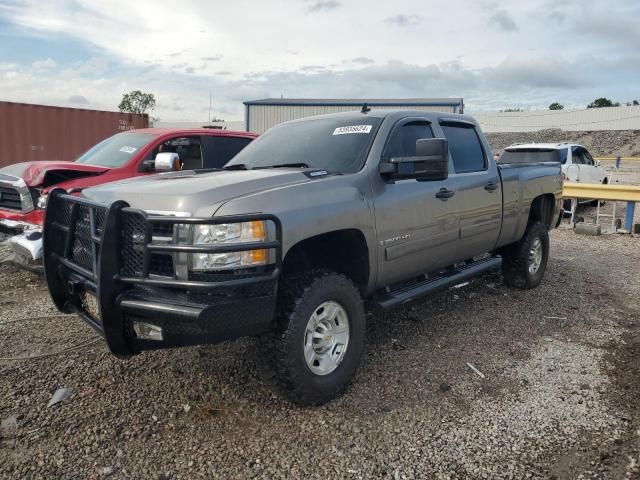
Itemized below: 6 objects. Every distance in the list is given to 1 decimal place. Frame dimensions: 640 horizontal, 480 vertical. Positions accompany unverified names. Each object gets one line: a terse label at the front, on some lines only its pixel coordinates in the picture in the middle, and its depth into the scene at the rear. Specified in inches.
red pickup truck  204.5
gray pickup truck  108.9
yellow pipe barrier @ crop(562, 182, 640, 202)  365.4
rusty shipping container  499.5
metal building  1016.9
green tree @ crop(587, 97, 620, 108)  2780.5
